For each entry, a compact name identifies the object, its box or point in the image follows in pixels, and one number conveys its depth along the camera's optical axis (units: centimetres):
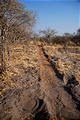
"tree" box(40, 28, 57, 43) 3018
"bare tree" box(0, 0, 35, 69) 529
